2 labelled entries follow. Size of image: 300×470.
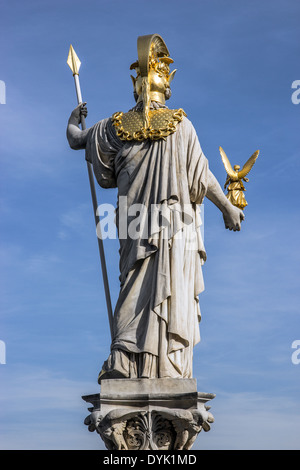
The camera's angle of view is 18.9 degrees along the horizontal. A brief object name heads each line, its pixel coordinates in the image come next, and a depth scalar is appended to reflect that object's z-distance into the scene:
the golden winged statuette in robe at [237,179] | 16.86
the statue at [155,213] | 14.48
